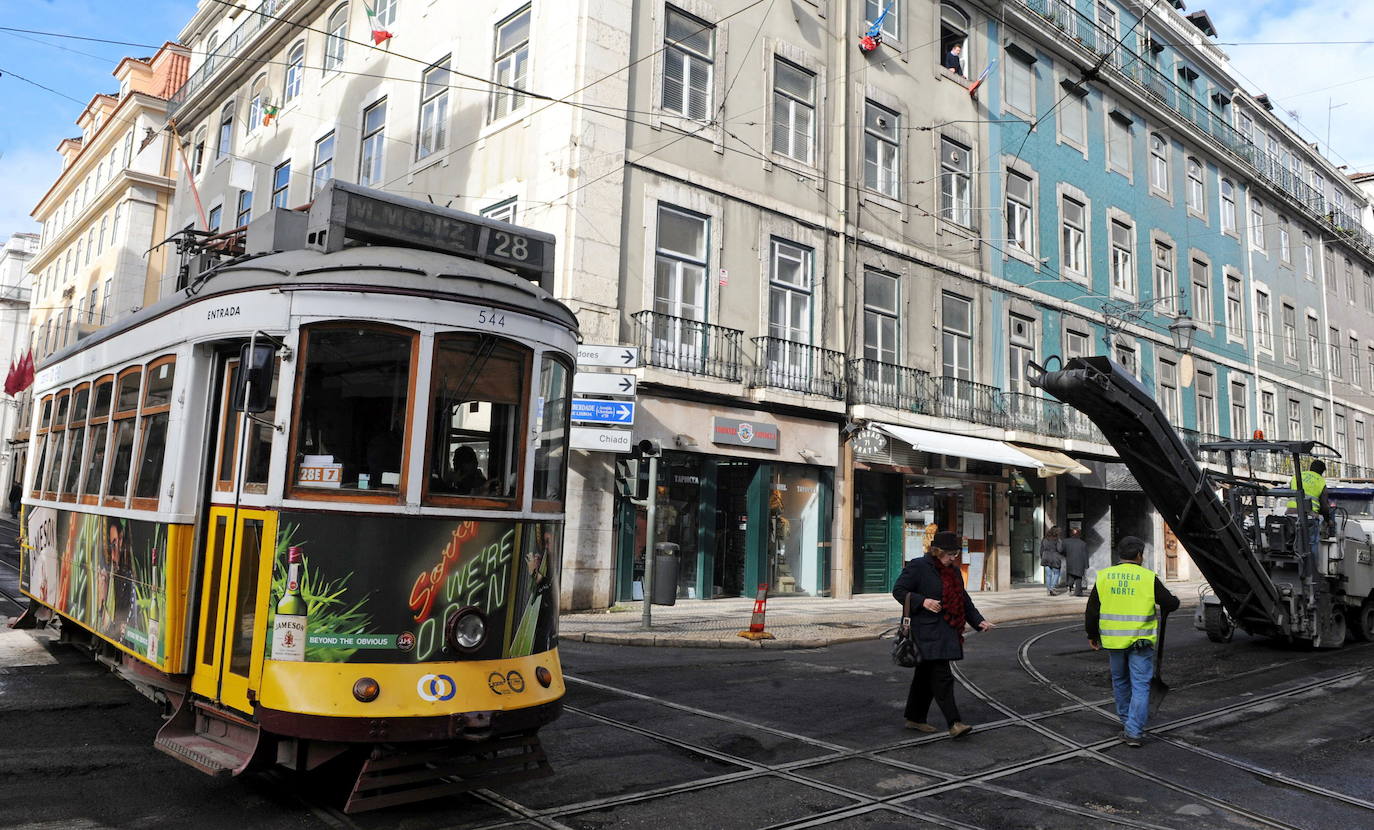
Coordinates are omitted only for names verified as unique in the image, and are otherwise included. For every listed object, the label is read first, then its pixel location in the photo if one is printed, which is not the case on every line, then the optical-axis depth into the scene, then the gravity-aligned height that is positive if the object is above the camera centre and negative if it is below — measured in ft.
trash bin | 45.47 -2.02
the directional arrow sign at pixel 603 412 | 46.09 +5.58
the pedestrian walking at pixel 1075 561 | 68.95 -0.79
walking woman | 23.27 -1.77
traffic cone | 40.75 -3.53
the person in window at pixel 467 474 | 17.51 +0.94
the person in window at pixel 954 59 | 75.56 +36.94
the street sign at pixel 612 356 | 43.99 +7.86
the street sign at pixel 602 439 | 46.52 +4.34
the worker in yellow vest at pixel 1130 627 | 23.29 -1.79
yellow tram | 16.16 +0.30
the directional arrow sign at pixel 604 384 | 45.70 +6.82
